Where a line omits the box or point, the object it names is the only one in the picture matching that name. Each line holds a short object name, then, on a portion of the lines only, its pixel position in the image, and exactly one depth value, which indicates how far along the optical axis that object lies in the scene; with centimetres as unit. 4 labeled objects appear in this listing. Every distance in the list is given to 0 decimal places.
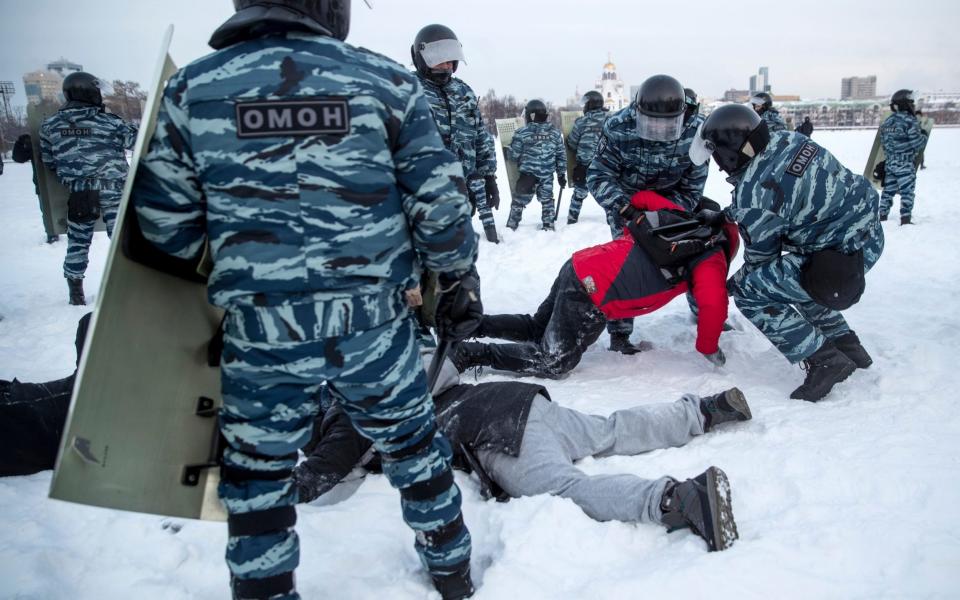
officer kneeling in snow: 270
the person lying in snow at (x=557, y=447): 179
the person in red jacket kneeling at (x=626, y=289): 293
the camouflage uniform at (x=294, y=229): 129
